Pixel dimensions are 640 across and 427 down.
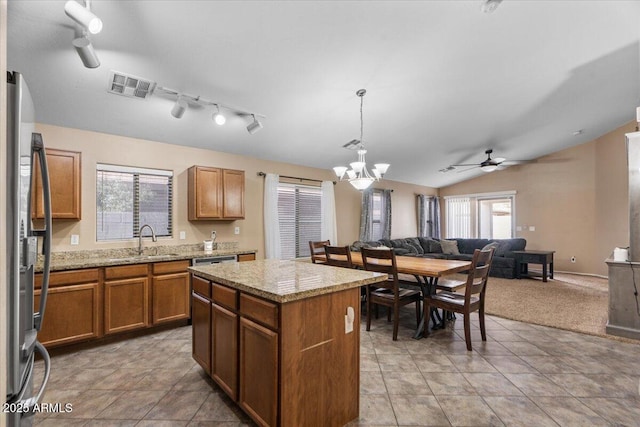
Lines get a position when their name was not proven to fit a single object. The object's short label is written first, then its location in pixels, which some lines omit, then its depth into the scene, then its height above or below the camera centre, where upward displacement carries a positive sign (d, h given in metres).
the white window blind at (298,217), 5.38 +0.01
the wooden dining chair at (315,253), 4.15 -0.52
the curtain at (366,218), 6.68 -0.02
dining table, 2.97 -0.55
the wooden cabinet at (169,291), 3.31 -0.86
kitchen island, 1.54 -0.73
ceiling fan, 5.88 +1.09
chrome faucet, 3.68 -0.23
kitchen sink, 3.13 -0.44
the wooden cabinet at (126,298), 3.01 -0.85
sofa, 6.52 -0.79
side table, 6.11 -0.94
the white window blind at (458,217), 8.98 -0.01
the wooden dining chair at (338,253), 3.42 -0.45
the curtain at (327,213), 5.92 +0.09
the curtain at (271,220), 4.96 -0.04
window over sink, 3.58 +0.22
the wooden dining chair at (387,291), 3.09 -0.87
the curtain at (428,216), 8.67 +0.03
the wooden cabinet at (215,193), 3.95 +0.34
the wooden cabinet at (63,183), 2.95 +0.36
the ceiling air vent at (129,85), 2.66 +1.26
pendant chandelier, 3.50 +0.58
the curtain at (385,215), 7.37 +0.05
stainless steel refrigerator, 1.00 -0.14
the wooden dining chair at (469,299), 2.86 -0.87
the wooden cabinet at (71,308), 2.70 -0.86
